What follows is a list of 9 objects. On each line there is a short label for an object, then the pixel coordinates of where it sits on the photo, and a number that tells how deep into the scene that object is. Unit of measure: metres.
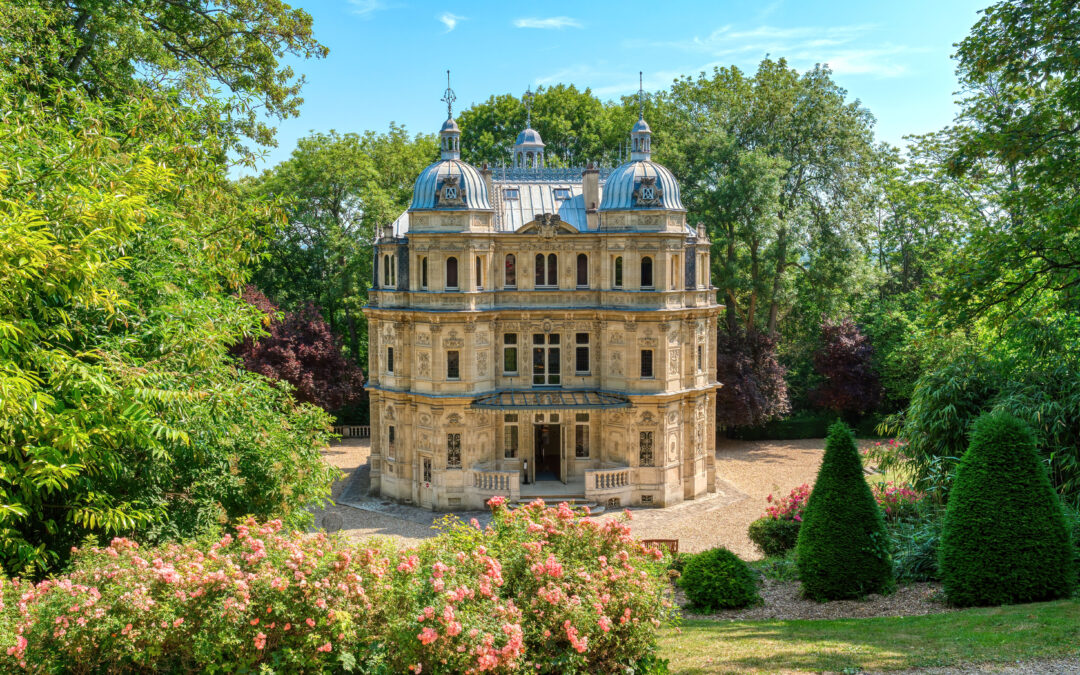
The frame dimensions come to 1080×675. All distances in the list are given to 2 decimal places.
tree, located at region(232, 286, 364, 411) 39.75
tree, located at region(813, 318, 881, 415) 42.81
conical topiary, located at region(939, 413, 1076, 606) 14.59
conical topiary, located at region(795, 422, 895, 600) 16.45
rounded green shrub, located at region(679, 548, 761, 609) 17.09
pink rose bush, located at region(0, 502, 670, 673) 9.18
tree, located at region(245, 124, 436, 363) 42.84
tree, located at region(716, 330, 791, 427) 40.19
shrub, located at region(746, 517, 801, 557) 21.48
